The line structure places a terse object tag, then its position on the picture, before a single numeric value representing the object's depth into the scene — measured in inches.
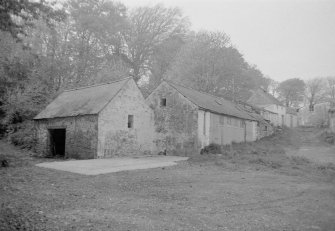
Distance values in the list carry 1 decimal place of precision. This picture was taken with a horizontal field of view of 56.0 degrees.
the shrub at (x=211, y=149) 978.7
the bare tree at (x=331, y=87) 2893.7
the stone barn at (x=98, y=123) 820.6
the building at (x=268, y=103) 2103.8
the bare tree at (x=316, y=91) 2982.3
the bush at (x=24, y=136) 992.9
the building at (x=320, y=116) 1926.7
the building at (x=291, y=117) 2378.3
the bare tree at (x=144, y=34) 1765.9
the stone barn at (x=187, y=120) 989.2
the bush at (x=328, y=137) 1307.8
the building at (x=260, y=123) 1506.9
